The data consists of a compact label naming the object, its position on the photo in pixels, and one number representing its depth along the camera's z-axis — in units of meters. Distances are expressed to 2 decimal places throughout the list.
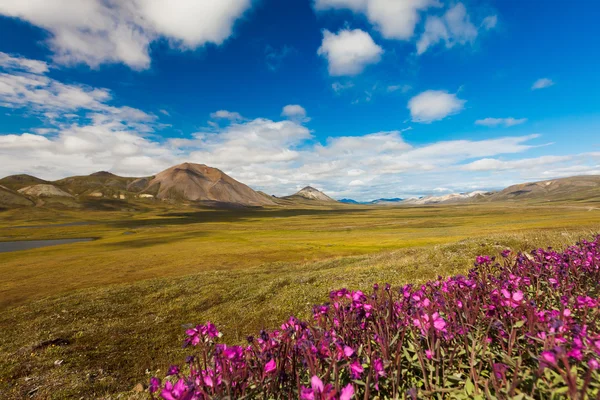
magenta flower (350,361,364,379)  3.49
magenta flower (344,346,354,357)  3.59
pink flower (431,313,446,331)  4.02
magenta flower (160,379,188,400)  2.95
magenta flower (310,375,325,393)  2.80
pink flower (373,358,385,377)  3.74
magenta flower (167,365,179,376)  3.82
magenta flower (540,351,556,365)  2.61
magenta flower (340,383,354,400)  2.73
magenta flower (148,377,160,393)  3.11
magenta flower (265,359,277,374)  3.61
